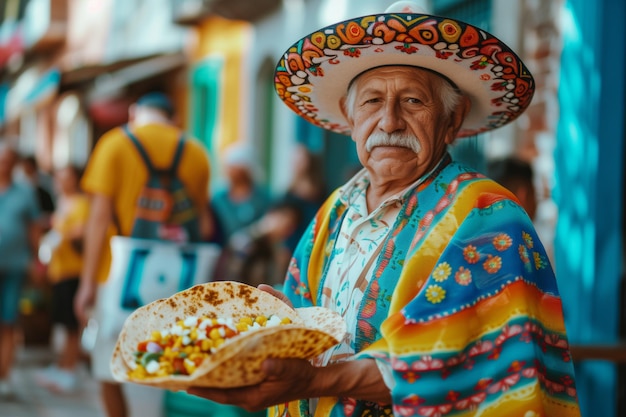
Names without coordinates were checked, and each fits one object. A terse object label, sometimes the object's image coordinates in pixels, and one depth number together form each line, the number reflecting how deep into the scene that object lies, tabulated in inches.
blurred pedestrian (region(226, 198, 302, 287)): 253.6
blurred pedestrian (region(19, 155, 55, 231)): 383.2
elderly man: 92.2
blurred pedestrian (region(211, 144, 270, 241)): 328.2
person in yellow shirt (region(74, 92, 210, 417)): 209.9
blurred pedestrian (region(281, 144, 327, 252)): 280.5
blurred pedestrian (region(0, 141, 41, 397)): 313.7
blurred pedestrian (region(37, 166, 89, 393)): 340.2
